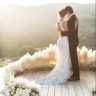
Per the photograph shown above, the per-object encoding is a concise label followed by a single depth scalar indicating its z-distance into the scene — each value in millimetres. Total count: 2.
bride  3324
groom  3296
